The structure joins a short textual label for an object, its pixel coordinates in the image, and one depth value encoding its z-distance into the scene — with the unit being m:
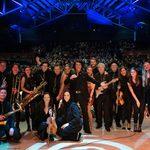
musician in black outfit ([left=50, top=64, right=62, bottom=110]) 4.27
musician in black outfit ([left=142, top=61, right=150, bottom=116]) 4.01
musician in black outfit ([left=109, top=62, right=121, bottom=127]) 4.25
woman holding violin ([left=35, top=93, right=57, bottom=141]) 3.54
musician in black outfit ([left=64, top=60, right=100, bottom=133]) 3.94
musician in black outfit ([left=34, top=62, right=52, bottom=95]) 4.22
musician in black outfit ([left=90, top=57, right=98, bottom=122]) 4.47
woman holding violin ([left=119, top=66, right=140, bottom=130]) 4.12
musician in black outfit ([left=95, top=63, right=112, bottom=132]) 4.11
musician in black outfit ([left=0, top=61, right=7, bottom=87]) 4.14
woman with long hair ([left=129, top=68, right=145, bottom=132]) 3.98
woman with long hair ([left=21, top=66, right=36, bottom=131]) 4.13
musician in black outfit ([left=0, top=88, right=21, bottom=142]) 3.50
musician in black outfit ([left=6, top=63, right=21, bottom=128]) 4.15
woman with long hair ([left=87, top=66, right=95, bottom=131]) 4.16
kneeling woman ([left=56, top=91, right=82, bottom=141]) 3.58
